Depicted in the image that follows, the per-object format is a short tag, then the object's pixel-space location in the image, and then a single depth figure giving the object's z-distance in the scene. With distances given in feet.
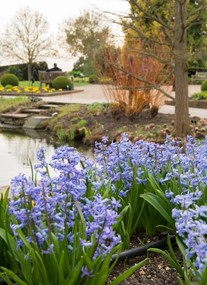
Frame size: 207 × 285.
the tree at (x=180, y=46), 22.75
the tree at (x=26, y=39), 109.81
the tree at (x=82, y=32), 110.32
